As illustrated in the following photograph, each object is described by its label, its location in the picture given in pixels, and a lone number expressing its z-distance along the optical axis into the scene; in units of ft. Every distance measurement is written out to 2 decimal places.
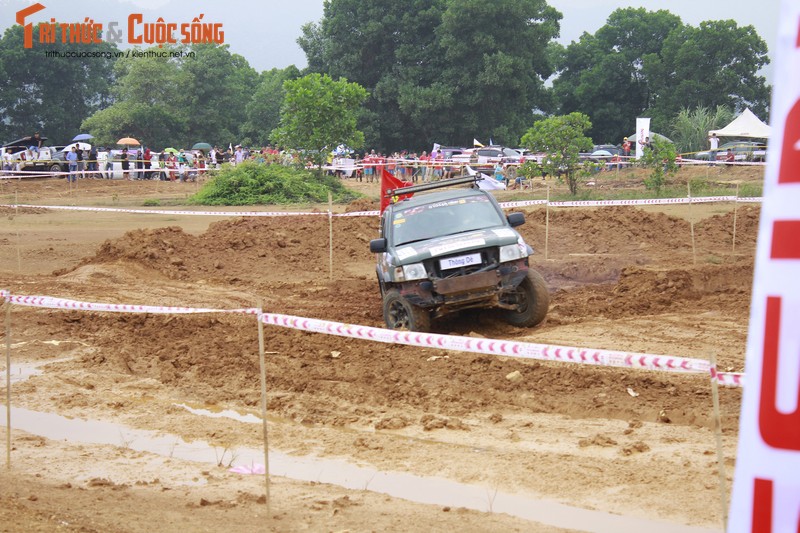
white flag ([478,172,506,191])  90.02
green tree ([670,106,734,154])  169.99
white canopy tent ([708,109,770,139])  159.11
